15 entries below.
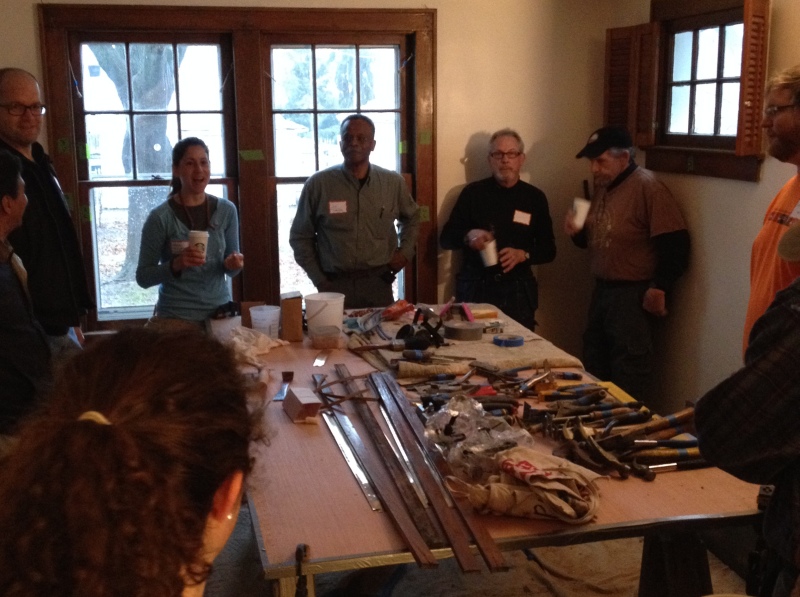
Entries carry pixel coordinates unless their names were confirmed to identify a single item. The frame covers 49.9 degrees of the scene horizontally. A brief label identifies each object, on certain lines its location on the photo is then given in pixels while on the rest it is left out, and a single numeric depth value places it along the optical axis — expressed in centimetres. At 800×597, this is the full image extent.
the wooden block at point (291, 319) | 326
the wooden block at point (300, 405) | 238
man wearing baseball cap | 420
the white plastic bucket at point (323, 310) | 325
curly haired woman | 81
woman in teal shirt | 367
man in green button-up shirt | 432
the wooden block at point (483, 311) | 352
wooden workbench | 168
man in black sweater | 463
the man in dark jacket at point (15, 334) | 243
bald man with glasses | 312
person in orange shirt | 256
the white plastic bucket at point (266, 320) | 326
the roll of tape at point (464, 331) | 315
